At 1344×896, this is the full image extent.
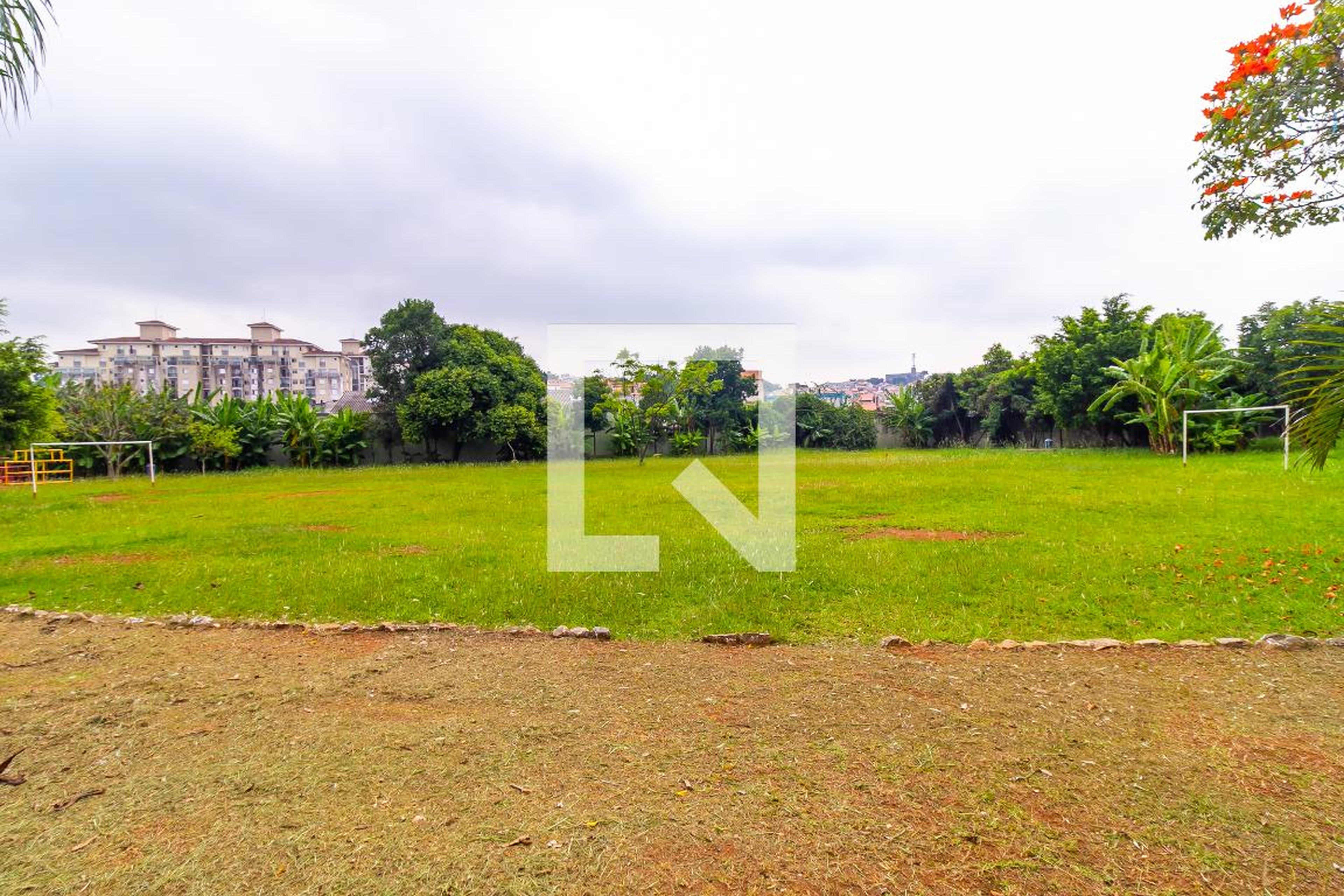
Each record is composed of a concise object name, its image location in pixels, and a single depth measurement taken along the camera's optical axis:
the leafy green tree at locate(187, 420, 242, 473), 22.92
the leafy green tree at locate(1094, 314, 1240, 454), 19.36
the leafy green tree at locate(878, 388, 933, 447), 33.06
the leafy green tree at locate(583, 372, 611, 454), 26.09
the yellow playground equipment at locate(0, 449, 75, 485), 17.97
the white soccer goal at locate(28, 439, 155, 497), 14.50
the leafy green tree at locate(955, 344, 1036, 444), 28.53
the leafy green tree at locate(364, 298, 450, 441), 26.67
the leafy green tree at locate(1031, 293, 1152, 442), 22.92
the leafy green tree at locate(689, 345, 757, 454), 31.66
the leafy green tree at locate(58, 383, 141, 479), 22.20
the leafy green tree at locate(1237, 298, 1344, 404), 20.50
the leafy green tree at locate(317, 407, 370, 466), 25.20
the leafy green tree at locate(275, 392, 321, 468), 24.62
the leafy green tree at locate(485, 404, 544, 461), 25.11
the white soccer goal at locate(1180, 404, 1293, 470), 13.43
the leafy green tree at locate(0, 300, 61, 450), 11.59
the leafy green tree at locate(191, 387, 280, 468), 24.20
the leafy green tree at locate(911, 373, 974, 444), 33.28
